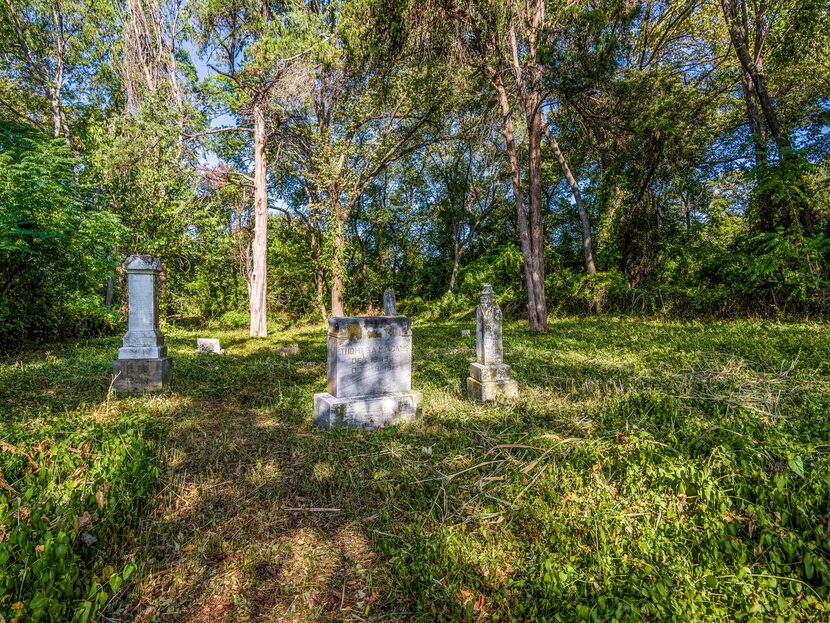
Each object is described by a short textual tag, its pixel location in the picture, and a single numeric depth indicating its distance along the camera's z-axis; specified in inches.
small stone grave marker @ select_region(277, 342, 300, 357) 368.2
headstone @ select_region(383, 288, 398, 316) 347.9
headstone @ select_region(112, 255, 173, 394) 237.9
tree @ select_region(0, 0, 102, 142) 559.2
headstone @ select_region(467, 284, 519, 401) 223.6
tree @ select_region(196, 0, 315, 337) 462.0
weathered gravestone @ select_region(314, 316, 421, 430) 185.4
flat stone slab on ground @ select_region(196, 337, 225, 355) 378.3
